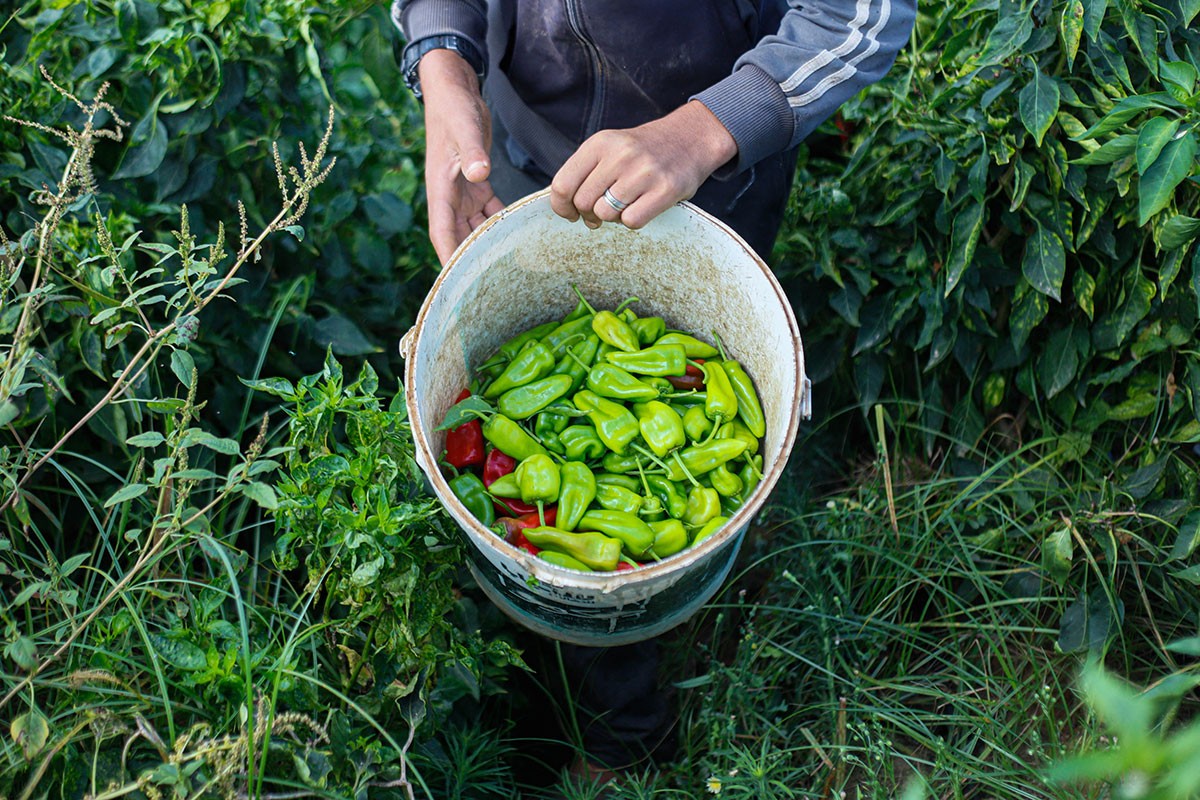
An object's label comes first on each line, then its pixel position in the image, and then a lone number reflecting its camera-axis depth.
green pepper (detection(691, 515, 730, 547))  2.01
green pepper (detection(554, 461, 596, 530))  2.09
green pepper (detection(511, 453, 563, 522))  2.09
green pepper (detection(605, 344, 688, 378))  2.25
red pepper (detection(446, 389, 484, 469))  2.21
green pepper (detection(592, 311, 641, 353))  2.29
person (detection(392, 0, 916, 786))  1.97
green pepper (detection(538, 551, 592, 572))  1.89
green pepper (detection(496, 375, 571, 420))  2.24
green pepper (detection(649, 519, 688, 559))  2.03
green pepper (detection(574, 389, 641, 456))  2.21
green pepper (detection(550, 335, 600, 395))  2.32
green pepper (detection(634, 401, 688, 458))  2.18
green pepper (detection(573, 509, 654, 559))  2.01
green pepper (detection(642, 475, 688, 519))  2.11
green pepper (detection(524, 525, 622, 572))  1.96
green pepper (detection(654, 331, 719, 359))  2.33
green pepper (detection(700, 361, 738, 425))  2.19
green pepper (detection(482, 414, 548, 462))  2.17
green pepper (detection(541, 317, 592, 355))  2.34
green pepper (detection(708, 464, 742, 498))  2.12
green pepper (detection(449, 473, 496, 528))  2.06
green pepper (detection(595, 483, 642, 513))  2.11
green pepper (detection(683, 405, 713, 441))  2.19
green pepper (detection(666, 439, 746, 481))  2.12
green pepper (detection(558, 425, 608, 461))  2.24
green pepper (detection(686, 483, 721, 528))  2.08
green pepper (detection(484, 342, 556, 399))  2.27
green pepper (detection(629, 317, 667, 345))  2.35
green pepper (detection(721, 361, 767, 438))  2.21
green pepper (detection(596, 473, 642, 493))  2.20
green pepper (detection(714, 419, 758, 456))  2.17
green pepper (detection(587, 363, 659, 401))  2.24
